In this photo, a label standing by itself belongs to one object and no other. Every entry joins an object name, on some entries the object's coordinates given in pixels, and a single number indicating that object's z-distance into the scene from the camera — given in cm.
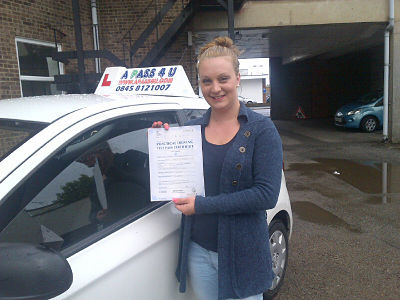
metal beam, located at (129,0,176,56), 851
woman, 166
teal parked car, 1452
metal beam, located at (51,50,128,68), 762
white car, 128
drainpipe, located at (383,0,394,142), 1109
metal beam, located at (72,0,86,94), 705
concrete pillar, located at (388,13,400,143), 1098
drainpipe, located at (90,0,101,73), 908
